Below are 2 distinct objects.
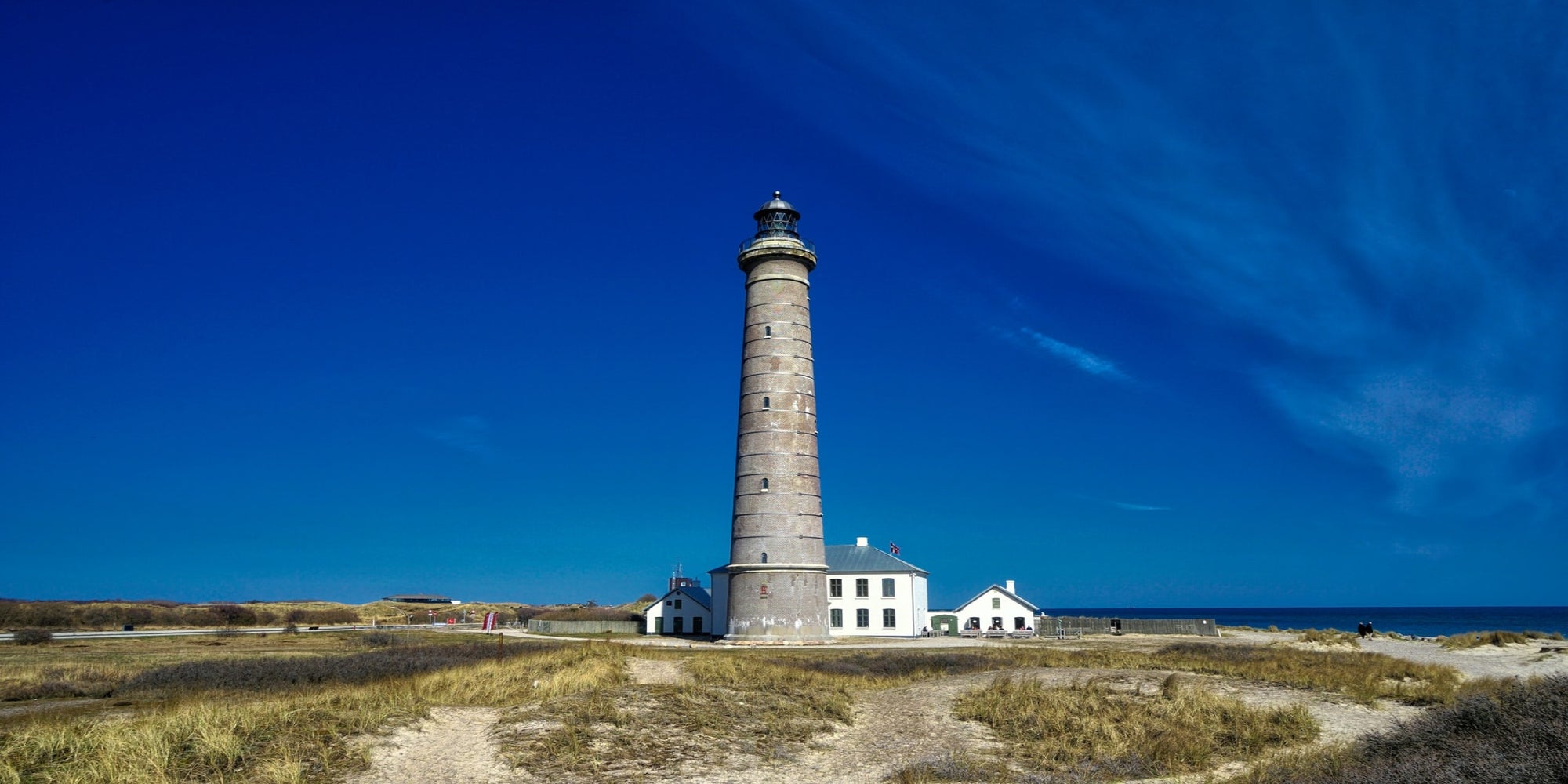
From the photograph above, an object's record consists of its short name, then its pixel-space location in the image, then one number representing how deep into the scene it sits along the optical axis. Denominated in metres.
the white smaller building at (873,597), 52.62
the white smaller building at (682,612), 54.02
